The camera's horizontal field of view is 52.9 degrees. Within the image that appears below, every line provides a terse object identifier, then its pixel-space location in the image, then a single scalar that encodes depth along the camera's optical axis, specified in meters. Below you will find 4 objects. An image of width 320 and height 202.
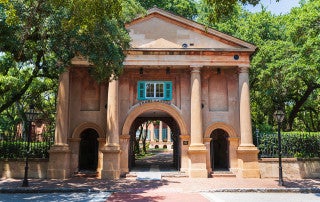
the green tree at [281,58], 15.80
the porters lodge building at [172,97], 18.38
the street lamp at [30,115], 15.88
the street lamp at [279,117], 15.81
